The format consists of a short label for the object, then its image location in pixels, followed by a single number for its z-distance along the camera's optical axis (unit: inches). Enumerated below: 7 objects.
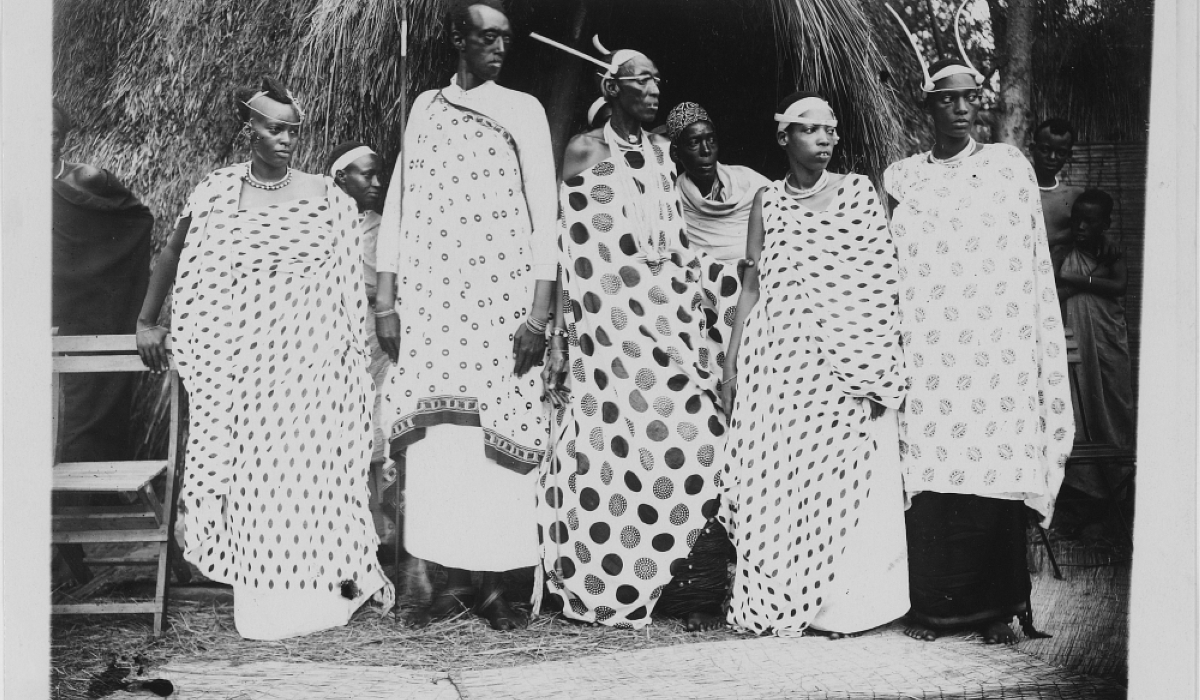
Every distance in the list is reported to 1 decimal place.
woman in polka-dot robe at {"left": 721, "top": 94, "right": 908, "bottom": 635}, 170.9
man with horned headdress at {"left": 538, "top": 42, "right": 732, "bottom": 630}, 171.6
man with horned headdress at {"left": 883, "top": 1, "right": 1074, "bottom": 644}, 171.6
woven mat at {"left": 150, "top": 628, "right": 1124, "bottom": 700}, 159.5
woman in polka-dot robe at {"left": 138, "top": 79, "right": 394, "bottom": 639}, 167.6
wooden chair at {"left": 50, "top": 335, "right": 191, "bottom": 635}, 166.4
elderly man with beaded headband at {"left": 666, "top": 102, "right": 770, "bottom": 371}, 176.6
